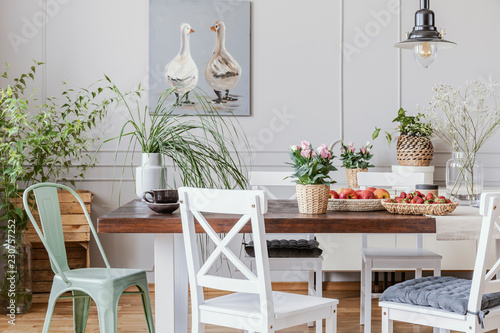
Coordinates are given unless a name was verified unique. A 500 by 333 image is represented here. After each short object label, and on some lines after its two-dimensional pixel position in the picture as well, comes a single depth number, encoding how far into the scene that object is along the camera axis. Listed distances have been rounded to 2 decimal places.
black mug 2.19
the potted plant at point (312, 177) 2.23
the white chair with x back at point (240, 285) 1.83
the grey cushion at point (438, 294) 1.98
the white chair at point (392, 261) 3.00
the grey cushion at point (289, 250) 3.00
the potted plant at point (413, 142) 4.03
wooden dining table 2.06
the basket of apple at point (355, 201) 2.39
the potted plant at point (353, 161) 4.02
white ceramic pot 2.56
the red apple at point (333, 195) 2.51
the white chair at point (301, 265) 2.97
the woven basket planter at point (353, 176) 4.02
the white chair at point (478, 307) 1.90
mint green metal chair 2.25
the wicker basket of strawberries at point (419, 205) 2.23
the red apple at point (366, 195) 2.49
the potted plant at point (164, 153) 2.36
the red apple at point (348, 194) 2.50
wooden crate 3.88
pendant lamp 2.66
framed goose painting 4.23
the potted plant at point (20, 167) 3.51
